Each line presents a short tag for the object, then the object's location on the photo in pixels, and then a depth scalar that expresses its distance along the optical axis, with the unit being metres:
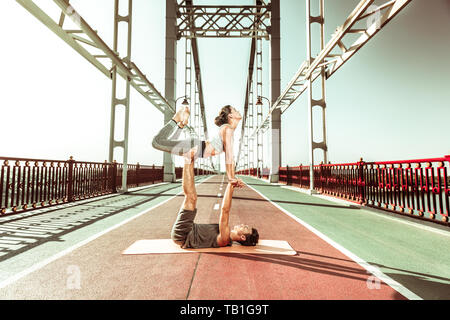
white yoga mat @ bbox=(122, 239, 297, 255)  3.26
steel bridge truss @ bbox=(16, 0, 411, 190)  7.55
